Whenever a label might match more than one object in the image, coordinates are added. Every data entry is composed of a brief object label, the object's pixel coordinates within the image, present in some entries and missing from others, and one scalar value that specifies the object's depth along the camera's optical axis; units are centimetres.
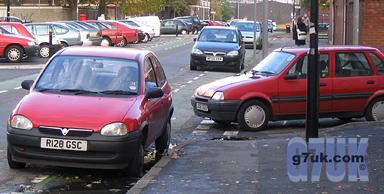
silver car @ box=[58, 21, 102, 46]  3355
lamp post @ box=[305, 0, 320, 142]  919
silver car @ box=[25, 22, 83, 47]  3129
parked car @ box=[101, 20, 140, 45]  4191
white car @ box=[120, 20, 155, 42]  4894
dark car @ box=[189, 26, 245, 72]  2442
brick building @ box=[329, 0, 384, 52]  2259
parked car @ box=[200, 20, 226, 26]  7012
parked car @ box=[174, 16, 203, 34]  7028
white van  5291
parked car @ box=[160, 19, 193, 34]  6619
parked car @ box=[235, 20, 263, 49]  3856
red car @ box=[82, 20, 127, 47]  3931
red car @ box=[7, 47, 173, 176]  767
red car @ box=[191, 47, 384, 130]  1210
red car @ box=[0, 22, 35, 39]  2759
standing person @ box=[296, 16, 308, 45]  2777
